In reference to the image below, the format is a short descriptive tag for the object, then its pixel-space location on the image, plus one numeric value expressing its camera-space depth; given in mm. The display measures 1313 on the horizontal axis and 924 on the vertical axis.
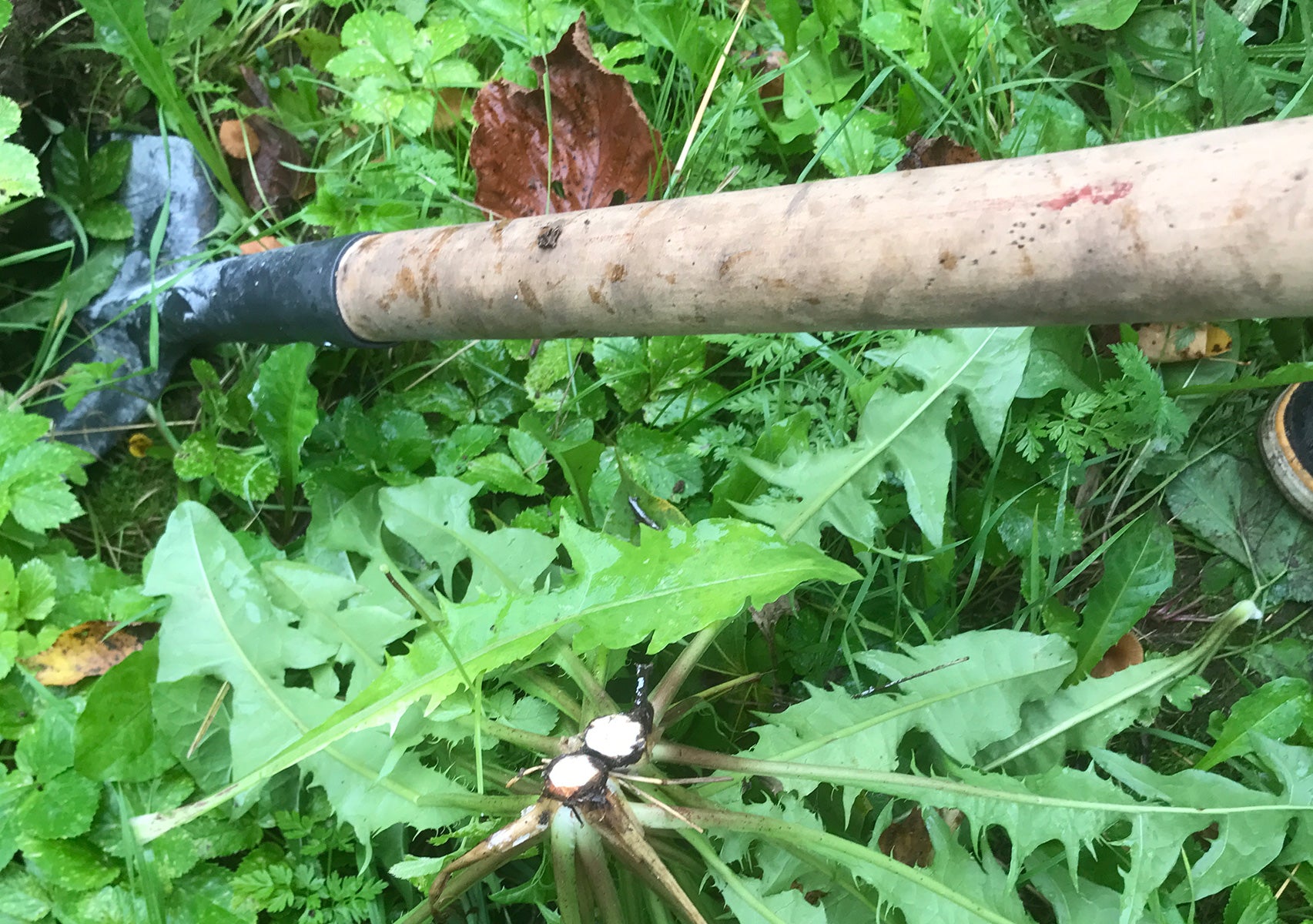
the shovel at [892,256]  265
